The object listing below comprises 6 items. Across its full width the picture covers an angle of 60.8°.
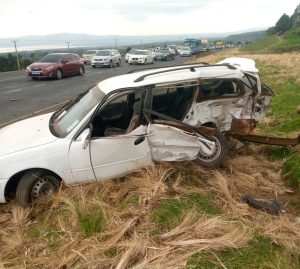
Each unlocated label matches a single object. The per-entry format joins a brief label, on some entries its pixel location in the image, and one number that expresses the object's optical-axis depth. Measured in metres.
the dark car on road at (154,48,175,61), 30.11
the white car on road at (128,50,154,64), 24.51
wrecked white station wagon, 3.45
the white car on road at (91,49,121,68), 21.83
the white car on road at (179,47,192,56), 37.59
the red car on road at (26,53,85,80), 15.07
